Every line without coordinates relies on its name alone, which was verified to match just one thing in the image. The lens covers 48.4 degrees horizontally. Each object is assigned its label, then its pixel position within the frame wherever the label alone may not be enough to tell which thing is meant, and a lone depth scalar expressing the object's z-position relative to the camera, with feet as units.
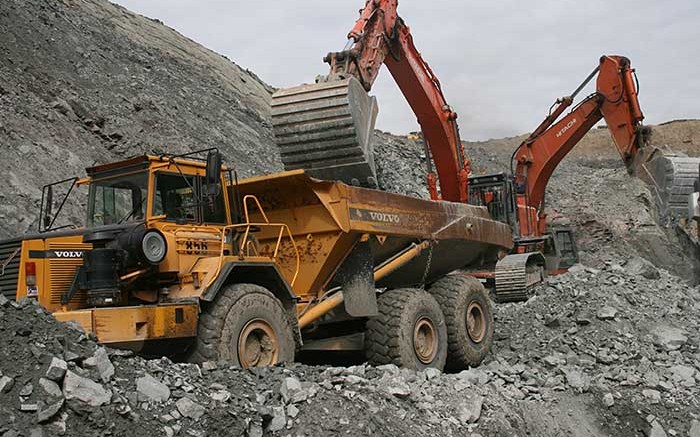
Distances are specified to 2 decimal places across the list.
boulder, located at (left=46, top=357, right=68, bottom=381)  15.06
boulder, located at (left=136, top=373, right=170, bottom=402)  16.22
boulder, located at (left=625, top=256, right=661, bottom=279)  44.88
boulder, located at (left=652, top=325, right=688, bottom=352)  32.99
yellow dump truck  19.93
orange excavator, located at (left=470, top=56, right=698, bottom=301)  49.67
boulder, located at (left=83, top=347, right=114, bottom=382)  16.01
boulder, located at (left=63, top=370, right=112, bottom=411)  14.87
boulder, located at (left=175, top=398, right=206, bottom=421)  16.24
